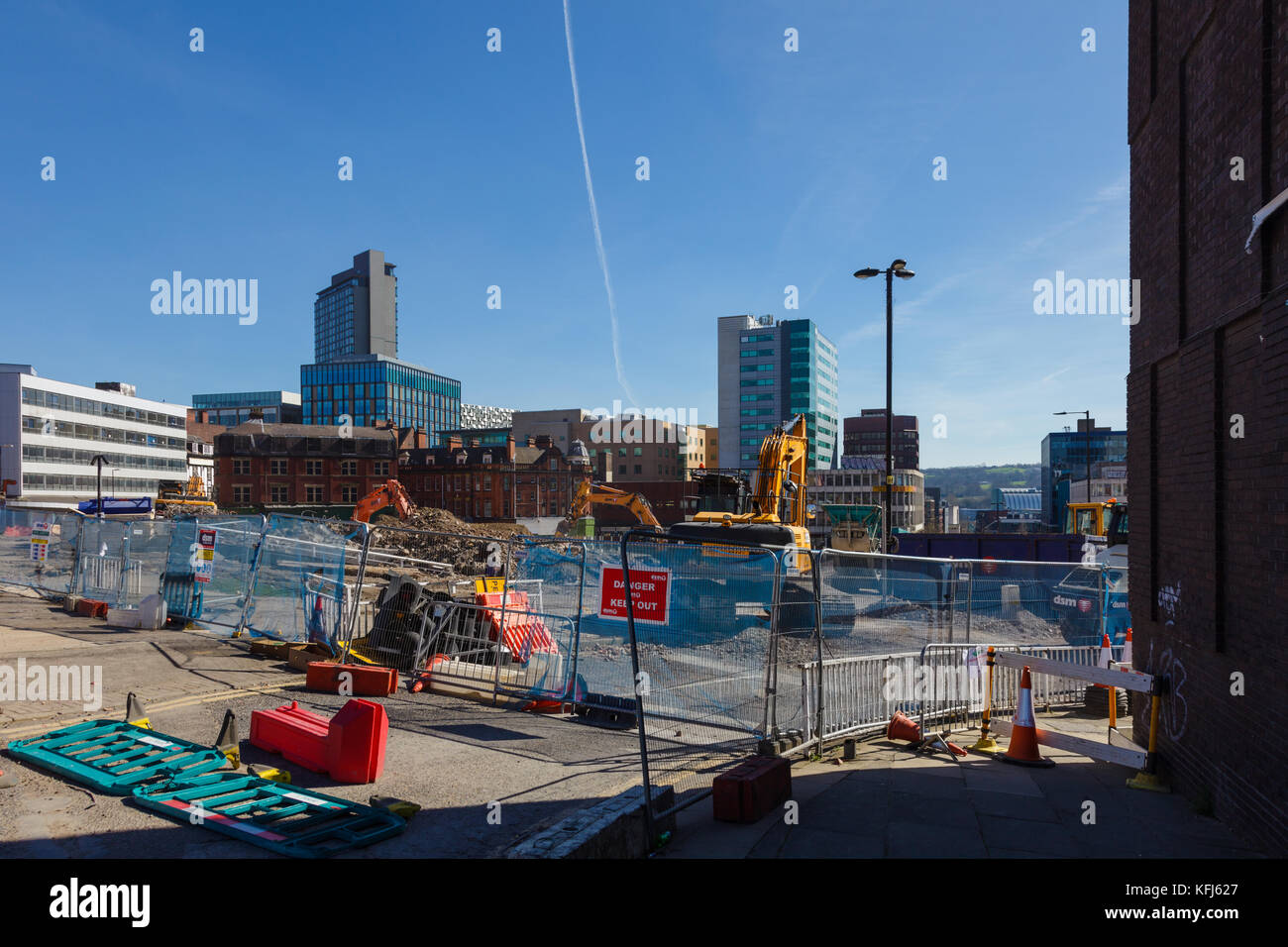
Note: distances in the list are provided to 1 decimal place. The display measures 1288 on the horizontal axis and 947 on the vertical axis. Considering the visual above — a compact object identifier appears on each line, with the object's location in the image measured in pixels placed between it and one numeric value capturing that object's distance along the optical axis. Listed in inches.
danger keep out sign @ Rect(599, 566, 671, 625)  336.2
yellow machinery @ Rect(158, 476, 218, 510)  2461.9
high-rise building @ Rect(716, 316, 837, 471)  5339.6
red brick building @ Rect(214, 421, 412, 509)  3469.5
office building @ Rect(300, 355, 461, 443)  6550.2
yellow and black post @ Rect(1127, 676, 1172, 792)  307.3
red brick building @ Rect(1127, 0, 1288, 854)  227.9
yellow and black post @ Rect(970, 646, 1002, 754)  364.8
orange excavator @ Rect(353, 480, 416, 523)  1536.7
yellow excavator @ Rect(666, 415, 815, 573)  833.5
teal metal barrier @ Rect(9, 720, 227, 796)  269.1
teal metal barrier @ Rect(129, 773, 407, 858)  221.3
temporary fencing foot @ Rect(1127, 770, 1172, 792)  305.4
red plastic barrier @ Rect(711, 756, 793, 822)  250.4
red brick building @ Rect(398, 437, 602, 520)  3535.9
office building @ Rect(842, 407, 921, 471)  6870.1
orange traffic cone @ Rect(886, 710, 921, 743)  364.8
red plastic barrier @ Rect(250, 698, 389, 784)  282.2
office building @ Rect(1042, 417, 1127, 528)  5438.0
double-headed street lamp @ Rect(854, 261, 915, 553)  730.2
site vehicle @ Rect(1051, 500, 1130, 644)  543.9
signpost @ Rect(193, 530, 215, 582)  584.7
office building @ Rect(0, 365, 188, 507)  2952.8
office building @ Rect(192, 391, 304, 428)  6304.1
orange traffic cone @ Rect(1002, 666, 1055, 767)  338.3
